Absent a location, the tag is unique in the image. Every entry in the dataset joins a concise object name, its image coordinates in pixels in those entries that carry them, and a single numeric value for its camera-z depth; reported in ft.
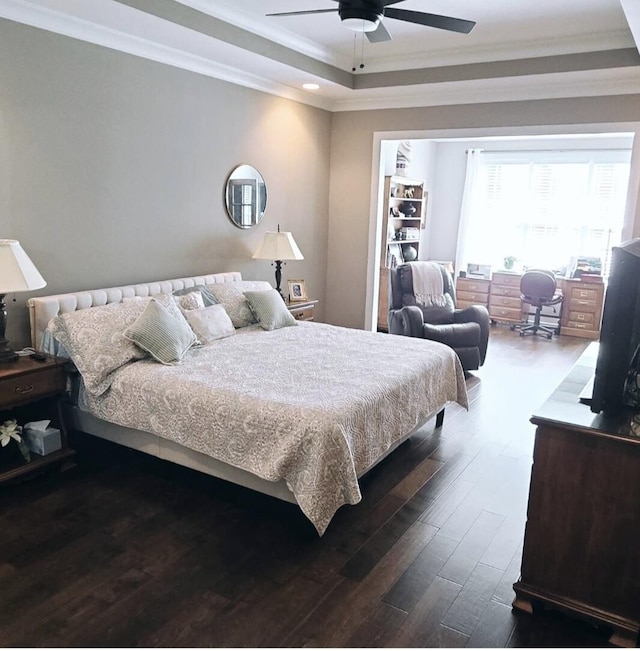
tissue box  10.50
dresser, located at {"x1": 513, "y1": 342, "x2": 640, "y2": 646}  6.77
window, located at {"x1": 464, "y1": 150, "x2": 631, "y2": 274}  24.71
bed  8.56
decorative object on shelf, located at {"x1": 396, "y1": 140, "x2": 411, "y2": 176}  24.04
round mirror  15.99
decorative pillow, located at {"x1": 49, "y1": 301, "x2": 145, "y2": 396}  10.50
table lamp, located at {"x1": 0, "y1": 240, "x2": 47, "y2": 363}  9.48
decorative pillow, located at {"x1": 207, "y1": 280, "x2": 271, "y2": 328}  14.05
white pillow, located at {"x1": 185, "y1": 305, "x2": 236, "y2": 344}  12.59
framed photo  17.87
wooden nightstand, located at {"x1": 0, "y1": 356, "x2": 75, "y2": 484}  9.76
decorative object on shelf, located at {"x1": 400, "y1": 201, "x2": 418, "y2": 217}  25.64
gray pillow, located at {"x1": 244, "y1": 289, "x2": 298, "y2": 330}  14.15
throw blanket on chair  18.99
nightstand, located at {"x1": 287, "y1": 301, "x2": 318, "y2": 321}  17.05
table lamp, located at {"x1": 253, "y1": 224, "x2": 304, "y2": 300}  16.19
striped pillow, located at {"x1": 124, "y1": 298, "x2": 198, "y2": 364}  10.84
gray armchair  17.44
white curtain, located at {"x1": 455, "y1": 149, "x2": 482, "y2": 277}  27.27
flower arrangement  10.06
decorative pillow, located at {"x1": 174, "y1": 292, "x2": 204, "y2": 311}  13.05
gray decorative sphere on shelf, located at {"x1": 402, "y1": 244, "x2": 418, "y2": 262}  25.89
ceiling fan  9.25
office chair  23.63
